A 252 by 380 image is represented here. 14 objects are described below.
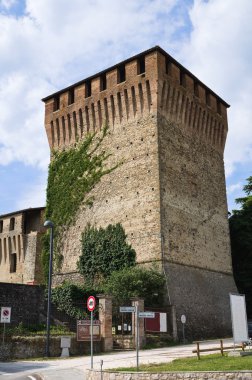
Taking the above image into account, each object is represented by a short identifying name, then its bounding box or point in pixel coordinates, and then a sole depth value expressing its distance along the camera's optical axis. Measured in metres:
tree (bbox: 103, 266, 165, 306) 21.97
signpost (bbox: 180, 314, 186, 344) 22.45
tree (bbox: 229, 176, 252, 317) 31.78
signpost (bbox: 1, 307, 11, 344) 17.11
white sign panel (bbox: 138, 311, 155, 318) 11.95
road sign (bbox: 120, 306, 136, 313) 12.34
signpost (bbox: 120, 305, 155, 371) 11.77
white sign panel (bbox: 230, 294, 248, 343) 14.04
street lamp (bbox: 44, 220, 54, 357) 17.17
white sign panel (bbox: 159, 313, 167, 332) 21.17
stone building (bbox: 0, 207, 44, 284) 34.09
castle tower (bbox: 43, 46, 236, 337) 24.86
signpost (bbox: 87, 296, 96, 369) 13.50
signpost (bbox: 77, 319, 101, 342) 17.69
